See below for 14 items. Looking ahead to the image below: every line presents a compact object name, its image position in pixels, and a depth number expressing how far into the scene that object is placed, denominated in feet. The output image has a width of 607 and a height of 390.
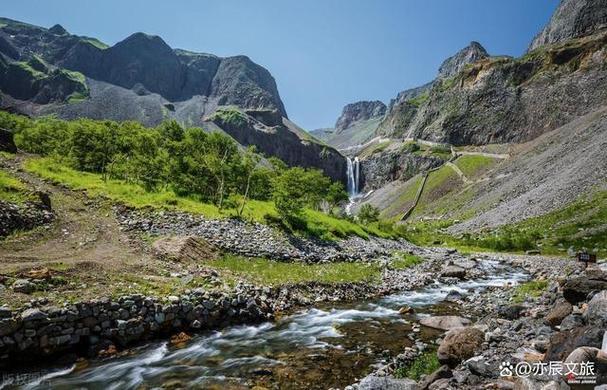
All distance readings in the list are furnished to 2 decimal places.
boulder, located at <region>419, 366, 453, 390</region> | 37.90
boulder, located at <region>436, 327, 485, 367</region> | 45.03
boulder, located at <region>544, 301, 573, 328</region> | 50.78
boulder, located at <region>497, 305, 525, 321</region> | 62.34
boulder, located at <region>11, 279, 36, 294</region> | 49.95
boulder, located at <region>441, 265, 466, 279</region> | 125.34
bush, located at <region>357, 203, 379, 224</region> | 315.66
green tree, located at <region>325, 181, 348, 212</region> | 324.80
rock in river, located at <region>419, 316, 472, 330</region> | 64.85
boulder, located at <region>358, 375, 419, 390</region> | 35.94
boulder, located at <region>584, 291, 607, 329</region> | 35.90
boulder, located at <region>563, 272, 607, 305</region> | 54.03
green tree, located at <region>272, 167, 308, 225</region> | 145.28
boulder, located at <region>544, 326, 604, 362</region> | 32.89
